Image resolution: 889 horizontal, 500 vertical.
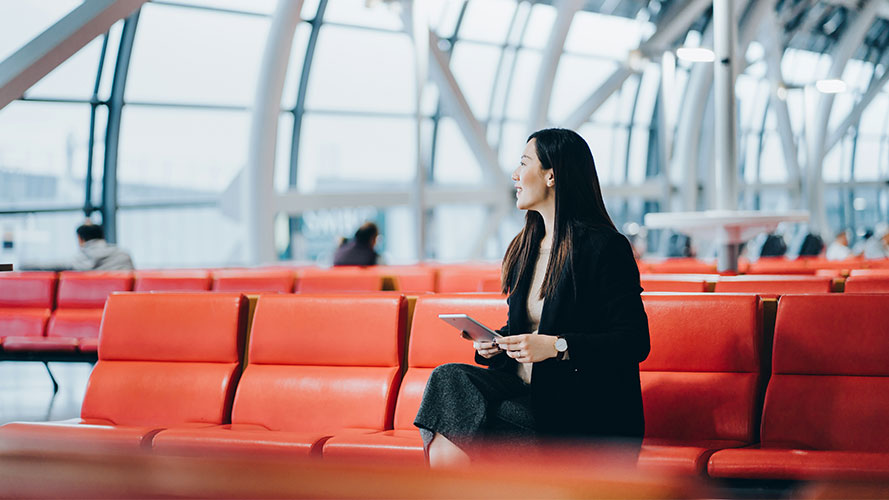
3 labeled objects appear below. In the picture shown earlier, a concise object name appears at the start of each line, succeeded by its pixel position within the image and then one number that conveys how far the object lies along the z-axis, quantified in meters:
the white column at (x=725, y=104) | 9.56
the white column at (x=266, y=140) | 16.02
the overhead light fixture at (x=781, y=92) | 26.03
